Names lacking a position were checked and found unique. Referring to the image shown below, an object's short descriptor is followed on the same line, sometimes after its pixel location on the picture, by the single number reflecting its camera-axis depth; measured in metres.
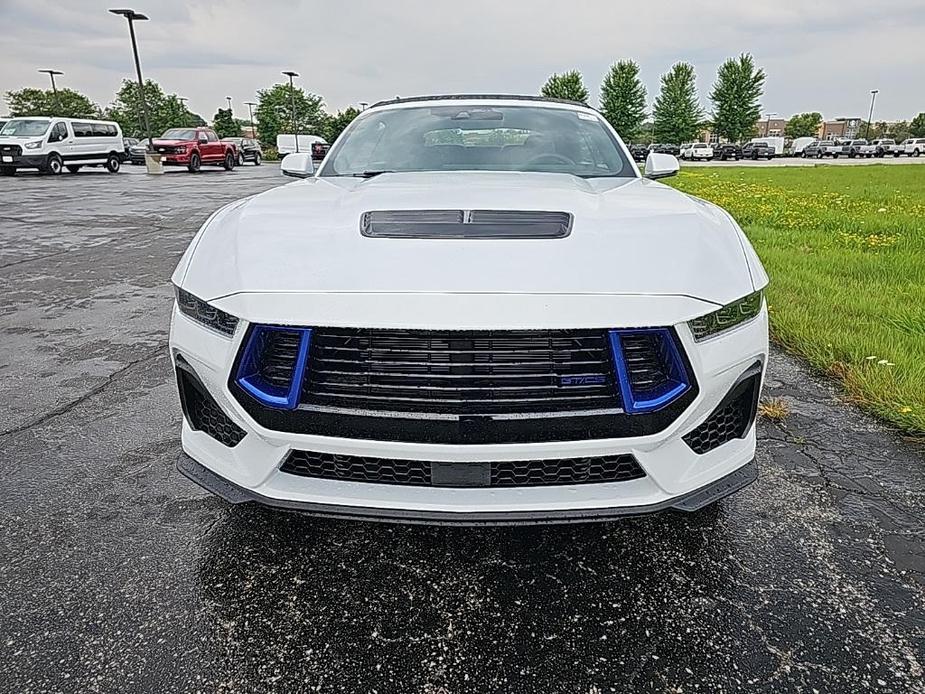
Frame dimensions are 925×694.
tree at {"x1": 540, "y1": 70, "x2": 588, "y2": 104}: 61.67
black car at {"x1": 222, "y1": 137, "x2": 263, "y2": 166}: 37.12
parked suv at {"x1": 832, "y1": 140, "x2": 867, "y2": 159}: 55.69
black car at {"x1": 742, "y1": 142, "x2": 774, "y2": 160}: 51.38
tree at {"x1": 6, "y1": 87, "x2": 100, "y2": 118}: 57.03
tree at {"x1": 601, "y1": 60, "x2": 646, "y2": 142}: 60.19
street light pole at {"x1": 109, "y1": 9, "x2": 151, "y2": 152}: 23.16
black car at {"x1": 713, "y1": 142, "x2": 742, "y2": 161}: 50.09
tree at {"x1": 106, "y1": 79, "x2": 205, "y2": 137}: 54.19
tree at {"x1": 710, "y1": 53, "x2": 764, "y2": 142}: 59.34
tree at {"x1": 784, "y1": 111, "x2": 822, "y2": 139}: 98.75
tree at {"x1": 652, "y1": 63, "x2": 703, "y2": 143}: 60.25
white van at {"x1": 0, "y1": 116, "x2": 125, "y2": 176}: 21.23
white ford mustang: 1.52
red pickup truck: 25.16
